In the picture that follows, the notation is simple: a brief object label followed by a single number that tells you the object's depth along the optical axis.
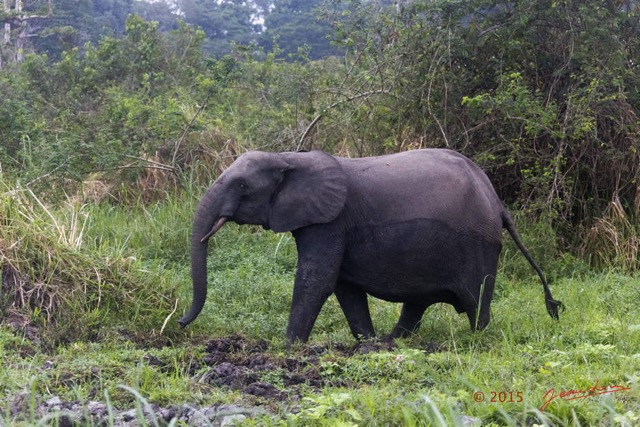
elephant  13.73
